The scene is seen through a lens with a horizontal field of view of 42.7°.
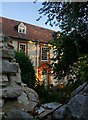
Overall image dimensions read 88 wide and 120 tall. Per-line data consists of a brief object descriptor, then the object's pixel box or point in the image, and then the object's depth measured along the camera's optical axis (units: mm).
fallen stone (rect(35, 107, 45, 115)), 1606
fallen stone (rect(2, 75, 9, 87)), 1457
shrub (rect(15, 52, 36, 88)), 4564
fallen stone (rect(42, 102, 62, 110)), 1674
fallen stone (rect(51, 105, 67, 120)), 1362
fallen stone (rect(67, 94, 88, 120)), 1272
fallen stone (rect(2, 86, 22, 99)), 1427
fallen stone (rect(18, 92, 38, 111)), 1750
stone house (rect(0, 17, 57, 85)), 8925
